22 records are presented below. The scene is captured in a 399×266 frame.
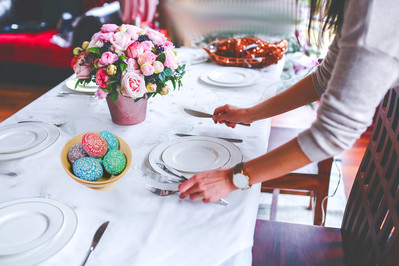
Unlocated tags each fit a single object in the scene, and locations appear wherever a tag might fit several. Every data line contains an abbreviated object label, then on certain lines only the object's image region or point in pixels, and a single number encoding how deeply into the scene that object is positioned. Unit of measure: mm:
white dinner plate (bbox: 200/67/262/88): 1370
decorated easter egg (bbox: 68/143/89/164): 781
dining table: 627
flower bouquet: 936
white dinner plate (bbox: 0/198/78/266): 591
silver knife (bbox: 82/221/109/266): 623
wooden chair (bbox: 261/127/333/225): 1339
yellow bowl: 743
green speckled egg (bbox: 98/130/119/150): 828
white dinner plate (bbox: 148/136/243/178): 837
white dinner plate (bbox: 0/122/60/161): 902
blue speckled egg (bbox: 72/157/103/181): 740
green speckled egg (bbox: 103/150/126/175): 769
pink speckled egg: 780
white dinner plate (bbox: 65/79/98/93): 1324
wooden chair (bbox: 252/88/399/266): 834
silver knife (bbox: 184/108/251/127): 1133
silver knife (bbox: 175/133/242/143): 972
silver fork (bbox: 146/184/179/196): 773
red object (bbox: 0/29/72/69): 3361
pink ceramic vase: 1028
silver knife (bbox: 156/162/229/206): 808
